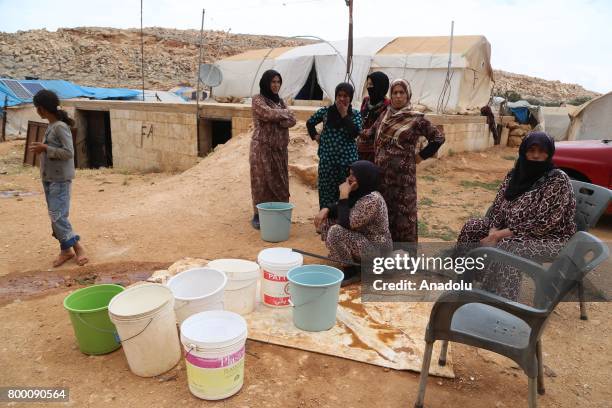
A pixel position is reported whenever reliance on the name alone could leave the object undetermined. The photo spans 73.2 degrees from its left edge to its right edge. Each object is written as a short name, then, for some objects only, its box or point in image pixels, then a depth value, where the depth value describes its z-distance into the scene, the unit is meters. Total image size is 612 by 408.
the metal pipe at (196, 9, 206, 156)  8.34
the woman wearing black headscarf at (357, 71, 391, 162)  3.61
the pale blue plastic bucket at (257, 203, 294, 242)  4.08
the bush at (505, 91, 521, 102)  24.23
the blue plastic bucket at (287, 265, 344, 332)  2.37
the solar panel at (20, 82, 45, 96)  14.51
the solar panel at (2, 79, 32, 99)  14.00
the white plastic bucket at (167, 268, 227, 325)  2.26
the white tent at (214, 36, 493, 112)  12.00
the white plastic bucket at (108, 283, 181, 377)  1.99
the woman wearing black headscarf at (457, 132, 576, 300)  2.58
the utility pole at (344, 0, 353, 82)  8.84
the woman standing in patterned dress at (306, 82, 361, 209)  3.76
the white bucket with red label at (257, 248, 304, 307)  2.65
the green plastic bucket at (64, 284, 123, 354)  2.19
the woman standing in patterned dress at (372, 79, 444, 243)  3.29
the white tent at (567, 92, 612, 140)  9.94
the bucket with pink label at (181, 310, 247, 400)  1.85
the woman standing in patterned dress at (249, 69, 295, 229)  4.18
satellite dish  11.51
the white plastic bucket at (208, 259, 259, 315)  2.57
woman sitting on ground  2.88
